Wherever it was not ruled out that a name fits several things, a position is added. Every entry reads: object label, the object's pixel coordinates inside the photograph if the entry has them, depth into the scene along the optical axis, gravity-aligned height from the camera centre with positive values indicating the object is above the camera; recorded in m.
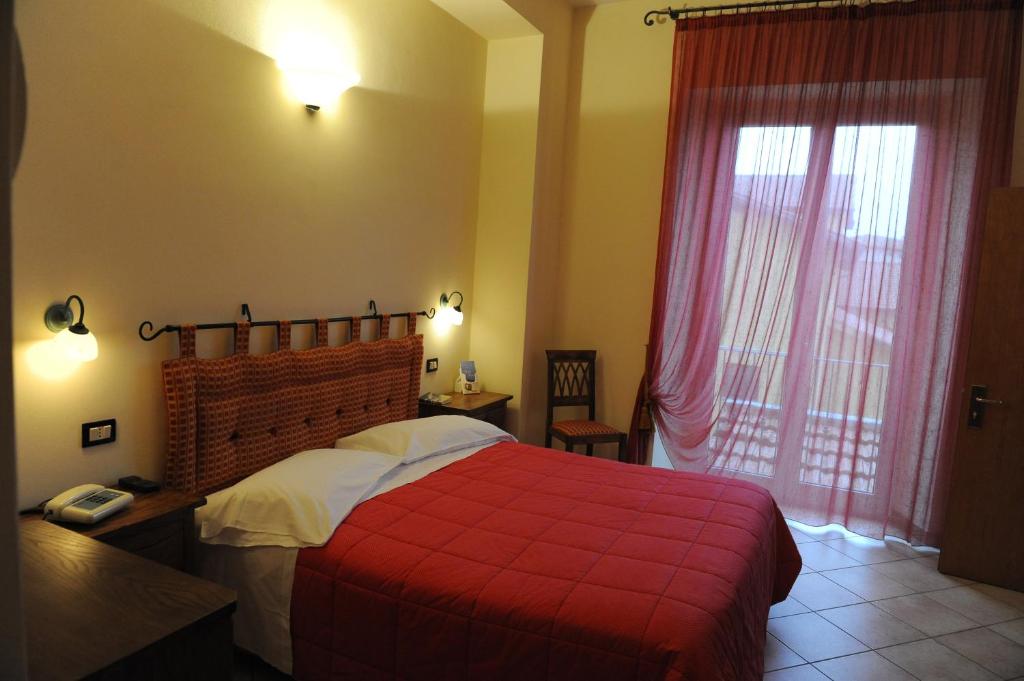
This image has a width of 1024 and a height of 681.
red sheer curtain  3.64 +0.38
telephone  1.88 -0.70
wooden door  3.29 -0.55
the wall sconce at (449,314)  4.14 -0.17
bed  1.80 -0.84
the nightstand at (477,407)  3.81 -0.71
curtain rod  3.89 +1.80
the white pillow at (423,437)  3.02 -0.73
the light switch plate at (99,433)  2.13 -0.55
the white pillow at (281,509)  2.21 -0.80
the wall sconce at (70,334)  1.98 -0.21
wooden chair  4.27 -0.66
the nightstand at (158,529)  1.92 -0.78
